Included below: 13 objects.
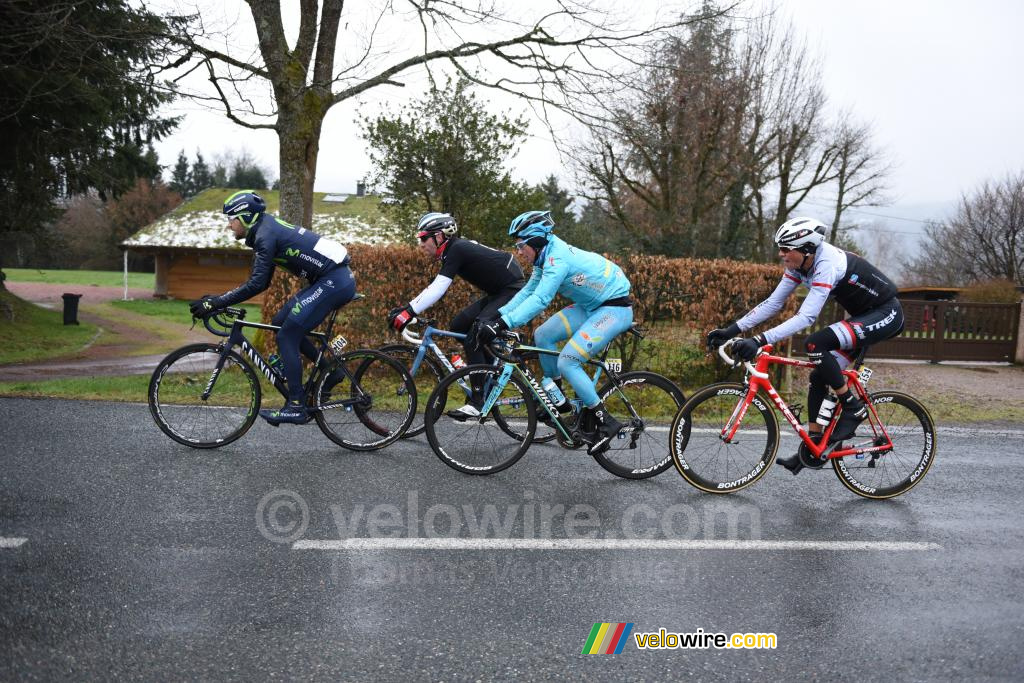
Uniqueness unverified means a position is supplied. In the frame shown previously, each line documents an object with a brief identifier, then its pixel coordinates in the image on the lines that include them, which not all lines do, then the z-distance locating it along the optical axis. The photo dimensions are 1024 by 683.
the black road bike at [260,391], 6.67
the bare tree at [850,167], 40.75
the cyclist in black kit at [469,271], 6.94
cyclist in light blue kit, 5.93
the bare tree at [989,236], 35.28
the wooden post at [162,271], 42.38
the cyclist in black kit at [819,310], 5.47
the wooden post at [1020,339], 18.30
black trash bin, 24.23
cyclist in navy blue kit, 6.45
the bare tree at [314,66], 12.71
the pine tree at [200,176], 93.25
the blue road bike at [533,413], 6.04
